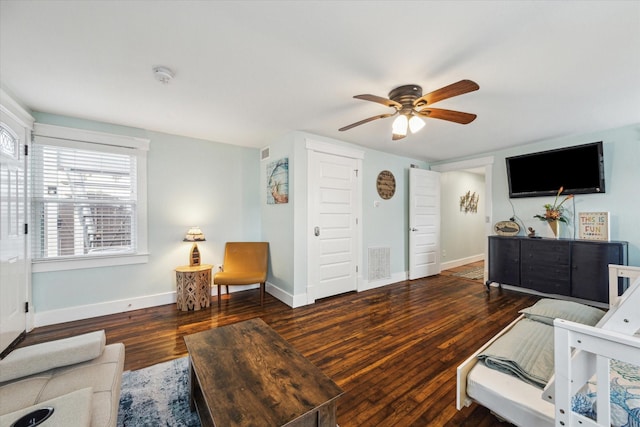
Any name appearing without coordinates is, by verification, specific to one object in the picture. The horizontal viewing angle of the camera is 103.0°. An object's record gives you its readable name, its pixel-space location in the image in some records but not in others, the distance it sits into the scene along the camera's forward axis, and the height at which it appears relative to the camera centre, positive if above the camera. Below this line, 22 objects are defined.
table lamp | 3.44 -0.33
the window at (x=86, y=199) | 2.79 +0.21
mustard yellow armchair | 3.72 -0.63
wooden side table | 3.23 -0.93
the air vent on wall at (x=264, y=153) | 4.01 +1.00
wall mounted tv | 3.35 +0.60
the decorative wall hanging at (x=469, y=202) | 6.11 +0.29
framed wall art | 3.54 +0.49
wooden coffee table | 1.07 -0.82
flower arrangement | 3.63 +0.02
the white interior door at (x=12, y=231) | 2.20 -0.13
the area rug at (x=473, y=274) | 4.90 -1.21
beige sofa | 1.01 -0.82
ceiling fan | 2.05 +0.90
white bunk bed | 0.86 -0.61
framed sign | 3.28 -0.17
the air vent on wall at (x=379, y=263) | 4.28 -0.84
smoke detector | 1.93 +1.10
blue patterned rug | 1.51 -1.21
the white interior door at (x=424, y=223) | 4.74 -0.17
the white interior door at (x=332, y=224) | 3.54 -0.14
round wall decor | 4.43 +0.53
